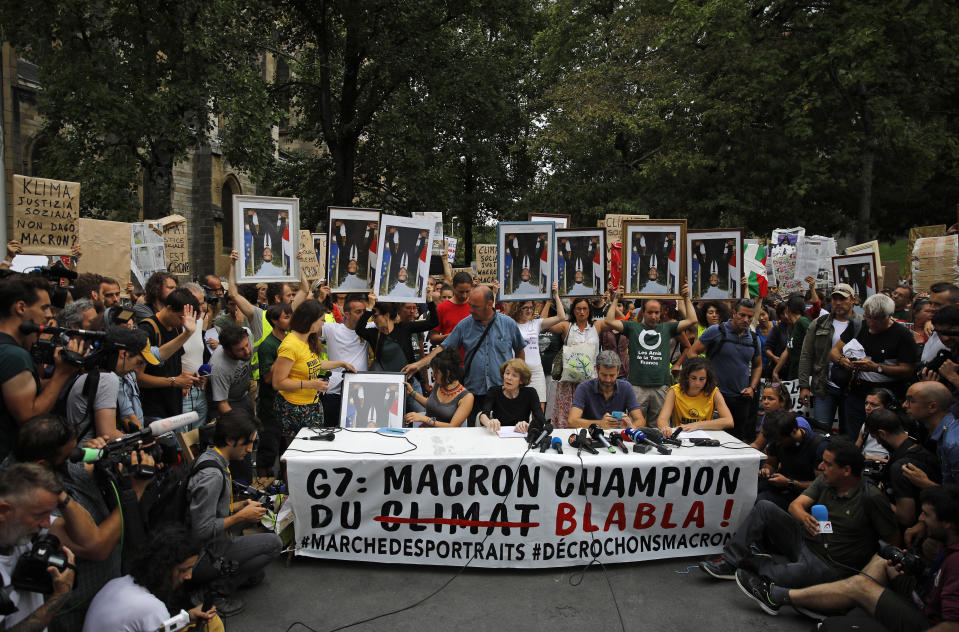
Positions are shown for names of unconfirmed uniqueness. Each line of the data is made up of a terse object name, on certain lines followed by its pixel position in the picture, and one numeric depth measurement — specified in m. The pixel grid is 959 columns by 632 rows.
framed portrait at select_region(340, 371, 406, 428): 6.14
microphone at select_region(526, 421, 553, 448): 5.37
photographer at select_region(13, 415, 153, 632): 3.47
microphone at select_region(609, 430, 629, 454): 5.54
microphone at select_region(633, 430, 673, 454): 5.37
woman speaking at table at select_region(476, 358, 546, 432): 6.09
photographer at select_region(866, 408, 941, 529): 4.55
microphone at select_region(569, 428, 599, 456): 5.36
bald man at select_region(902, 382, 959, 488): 4.50
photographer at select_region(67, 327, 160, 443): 4.25
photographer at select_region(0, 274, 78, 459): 3.79
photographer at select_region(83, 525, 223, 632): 3.39
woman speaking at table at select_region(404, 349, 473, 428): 6.22
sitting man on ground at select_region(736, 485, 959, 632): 3.74
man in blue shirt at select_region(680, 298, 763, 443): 7.31
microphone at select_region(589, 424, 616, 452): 5.52
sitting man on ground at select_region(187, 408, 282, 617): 4.29
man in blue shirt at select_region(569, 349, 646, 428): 6.27
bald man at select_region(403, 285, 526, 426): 6.51
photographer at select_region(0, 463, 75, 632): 2.99
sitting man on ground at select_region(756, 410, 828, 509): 5.40
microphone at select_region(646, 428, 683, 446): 5.54
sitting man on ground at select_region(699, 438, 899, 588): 4.63
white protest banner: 5.12
